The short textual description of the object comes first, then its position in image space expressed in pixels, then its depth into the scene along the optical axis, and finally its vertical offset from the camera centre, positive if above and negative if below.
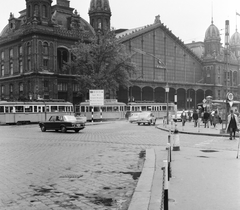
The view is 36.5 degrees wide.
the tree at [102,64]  59.69 +7.23
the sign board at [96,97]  48.03 +1.36
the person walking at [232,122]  20.55 -0.88
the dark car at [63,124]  27.02 -1.23
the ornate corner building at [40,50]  64.19 +10.80
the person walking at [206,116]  33.31 -0.87
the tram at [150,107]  63.10 -0.01
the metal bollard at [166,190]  4.39 -1.00
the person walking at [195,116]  33.81 -0.87
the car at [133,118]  43.42 -1.31
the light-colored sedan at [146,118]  41.53 -1.26
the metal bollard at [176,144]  14.89 -1.54
